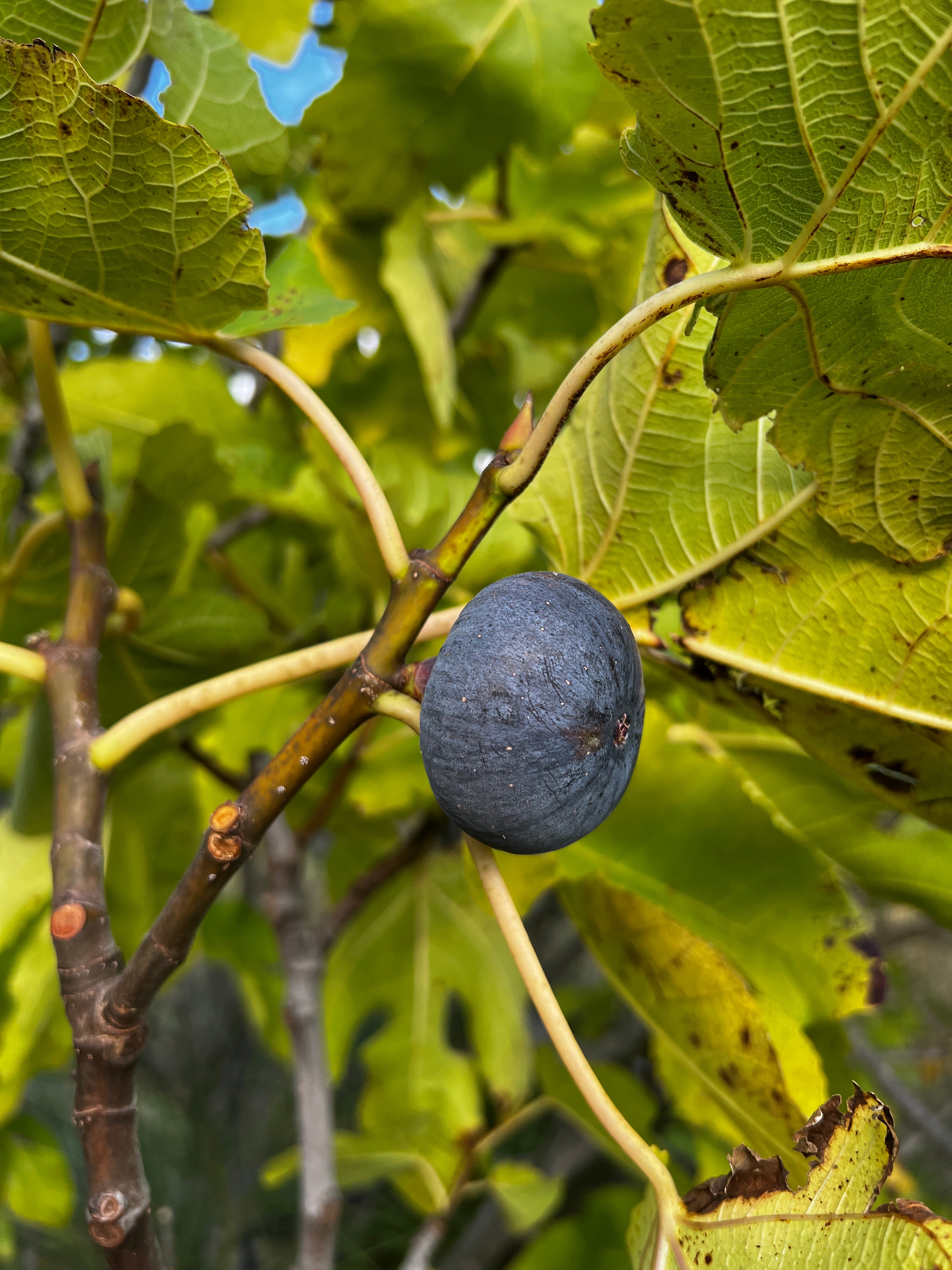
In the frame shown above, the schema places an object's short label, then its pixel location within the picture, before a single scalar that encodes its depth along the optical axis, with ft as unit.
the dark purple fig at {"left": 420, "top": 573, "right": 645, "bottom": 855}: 0.57
